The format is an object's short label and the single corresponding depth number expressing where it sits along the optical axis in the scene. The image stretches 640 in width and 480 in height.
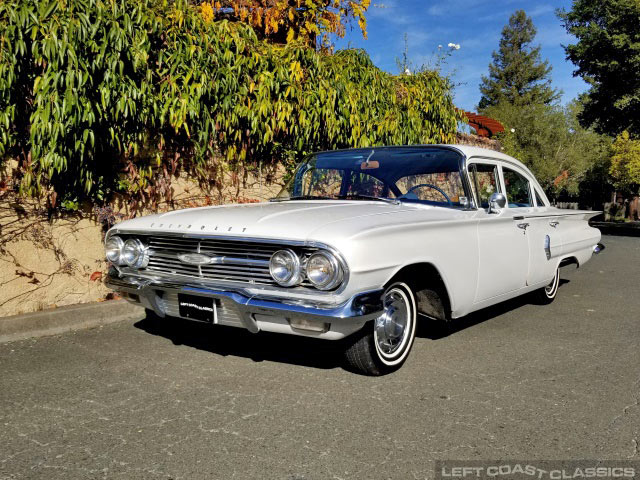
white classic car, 3.19
